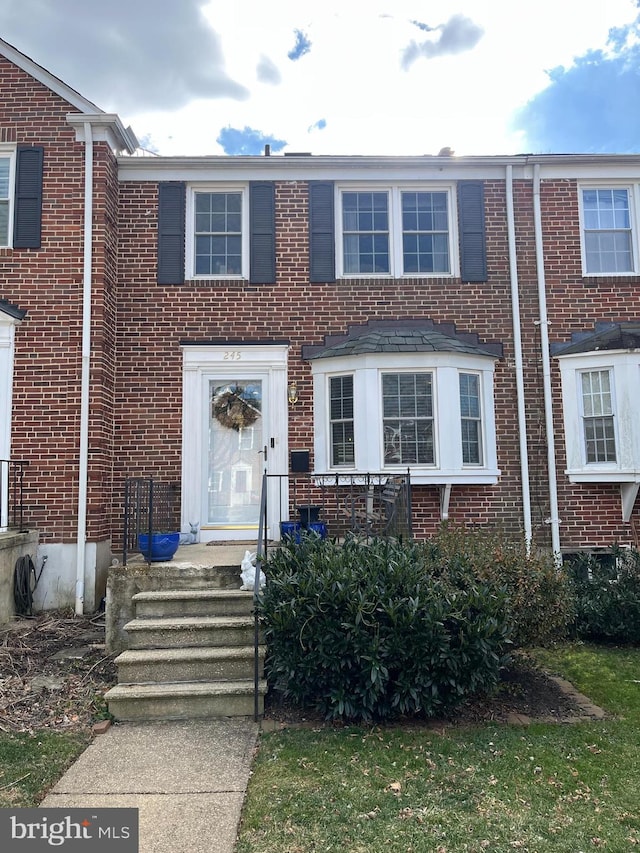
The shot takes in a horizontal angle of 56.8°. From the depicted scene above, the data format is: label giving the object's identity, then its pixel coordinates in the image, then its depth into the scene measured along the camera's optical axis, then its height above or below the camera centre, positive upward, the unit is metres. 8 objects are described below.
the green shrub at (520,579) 4.81 -0.80
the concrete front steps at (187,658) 4.57 -1.39
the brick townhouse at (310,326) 7.97 +2.27
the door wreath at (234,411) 8.55 +1.08
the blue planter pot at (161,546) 6.24 -0.63
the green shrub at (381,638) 4.17 -1.10
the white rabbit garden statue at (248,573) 5.57 -0.83
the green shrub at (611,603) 6.33 -1.32
